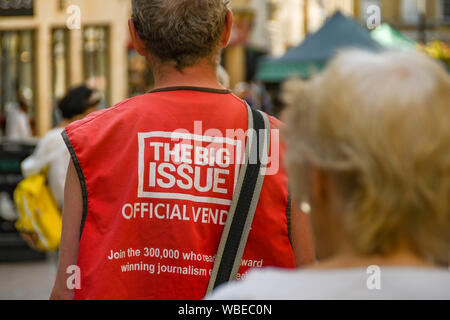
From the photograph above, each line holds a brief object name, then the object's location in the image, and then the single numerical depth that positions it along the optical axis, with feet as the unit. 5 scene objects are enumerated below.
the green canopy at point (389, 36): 58.66
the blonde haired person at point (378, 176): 5.01
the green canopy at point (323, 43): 48.26
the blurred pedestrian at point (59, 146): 20.29
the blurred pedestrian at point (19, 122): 54.24
